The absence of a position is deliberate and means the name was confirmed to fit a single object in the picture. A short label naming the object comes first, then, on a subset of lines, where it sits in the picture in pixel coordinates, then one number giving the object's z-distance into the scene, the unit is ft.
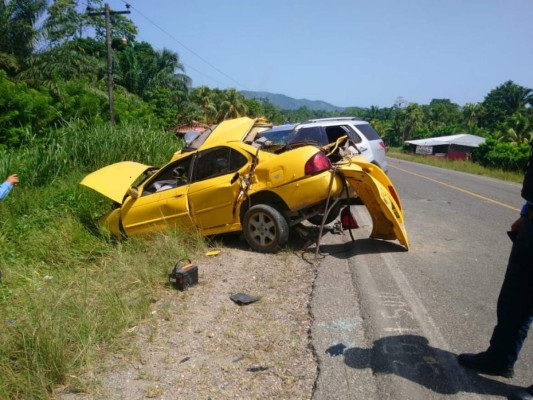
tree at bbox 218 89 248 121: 191.31
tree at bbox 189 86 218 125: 178.50
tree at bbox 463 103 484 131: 253.44
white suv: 34.30
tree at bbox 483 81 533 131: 238.07
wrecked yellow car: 19.85
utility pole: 64.54
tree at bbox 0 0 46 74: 68.54
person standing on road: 9.66
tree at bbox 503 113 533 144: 142.61
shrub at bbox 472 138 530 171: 99.40
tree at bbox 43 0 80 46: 74.28
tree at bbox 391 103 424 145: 271.90
